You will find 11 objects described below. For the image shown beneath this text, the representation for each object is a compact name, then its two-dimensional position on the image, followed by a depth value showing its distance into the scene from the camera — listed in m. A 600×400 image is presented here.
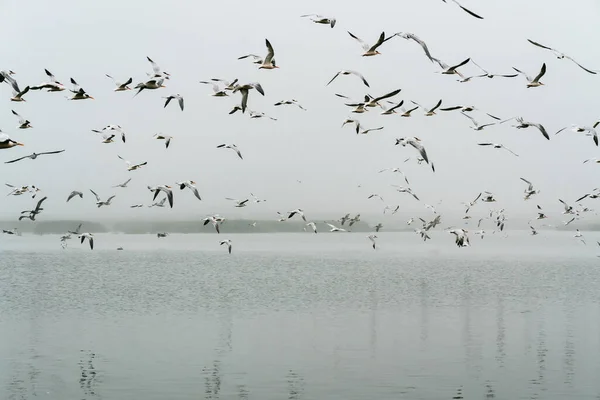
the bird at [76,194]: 41.74
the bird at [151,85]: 30.98
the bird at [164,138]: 37.41
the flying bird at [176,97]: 34.88
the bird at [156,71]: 32.03
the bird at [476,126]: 35.16
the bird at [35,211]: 44.64
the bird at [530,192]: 44.33
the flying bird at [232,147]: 37.17
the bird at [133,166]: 36.47
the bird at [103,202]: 45.25
